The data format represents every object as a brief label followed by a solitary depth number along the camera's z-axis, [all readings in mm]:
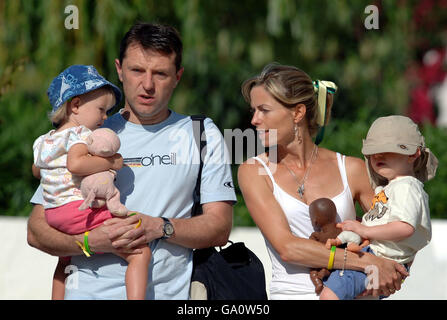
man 6598
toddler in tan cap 6422
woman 6535
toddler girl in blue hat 6348
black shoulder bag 6676
